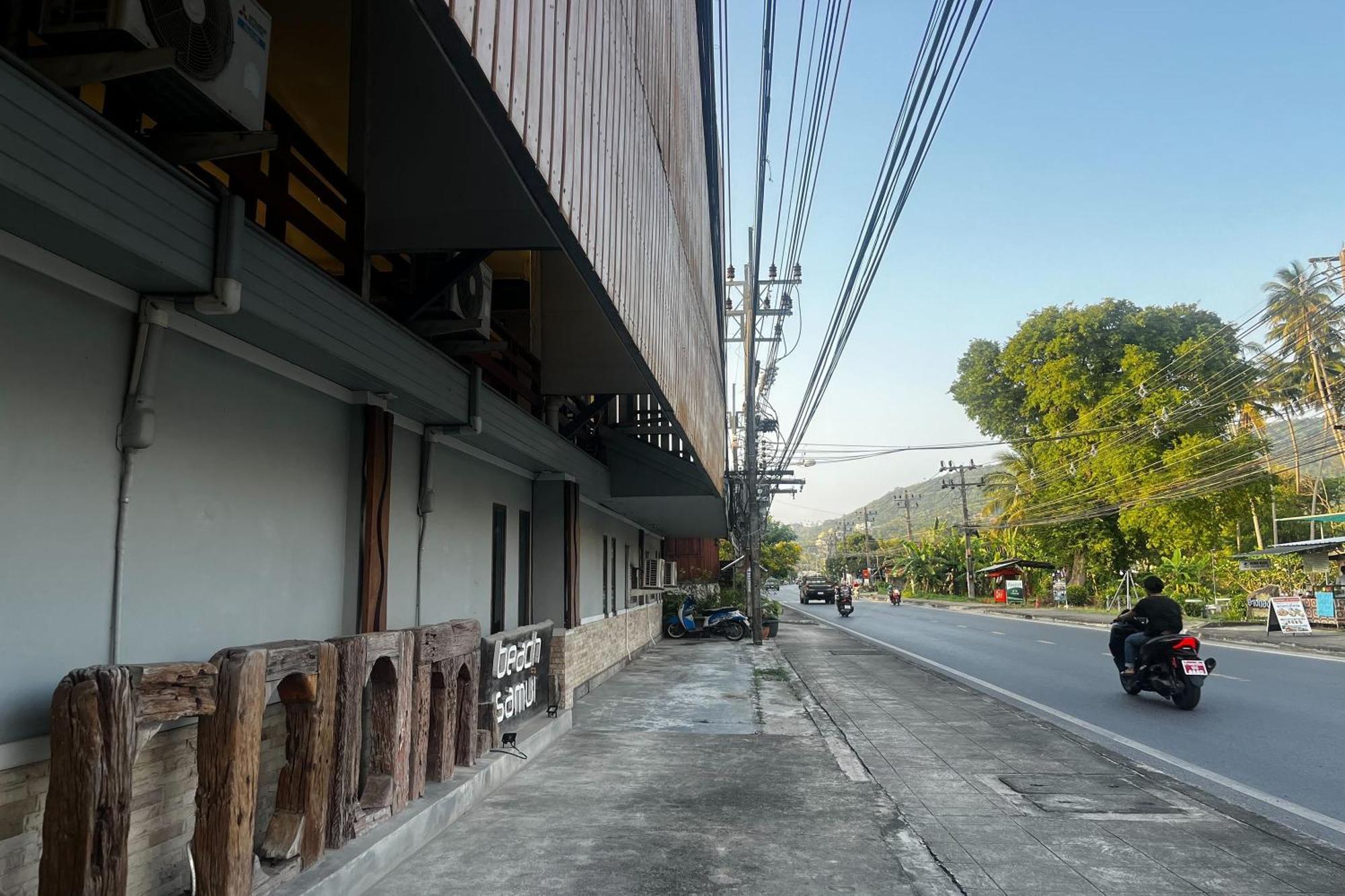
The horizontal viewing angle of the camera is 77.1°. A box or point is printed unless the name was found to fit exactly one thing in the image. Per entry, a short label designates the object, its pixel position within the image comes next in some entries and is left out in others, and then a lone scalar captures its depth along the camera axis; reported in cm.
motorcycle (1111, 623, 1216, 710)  1065
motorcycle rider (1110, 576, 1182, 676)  1100
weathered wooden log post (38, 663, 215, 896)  289
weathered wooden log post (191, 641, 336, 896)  347
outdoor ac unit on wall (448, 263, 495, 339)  639
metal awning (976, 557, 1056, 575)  4757
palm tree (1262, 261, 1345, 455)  3450
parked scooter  2297
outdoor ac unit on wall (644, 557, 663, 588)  2231
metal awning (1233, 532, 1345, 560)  2287
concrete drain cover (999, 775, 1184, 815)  622
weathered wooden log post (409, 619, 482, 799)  546
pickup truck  5678
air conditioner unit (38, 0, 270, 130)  321
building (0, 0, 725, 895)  316
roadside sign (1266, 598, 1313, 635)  2064
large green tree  3722
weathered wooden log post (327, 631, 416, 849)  445
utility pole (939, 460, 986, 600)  5603
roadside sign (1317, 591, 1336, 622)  2219
